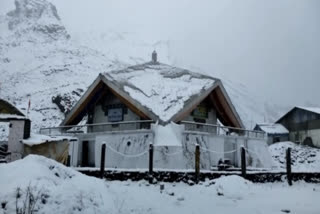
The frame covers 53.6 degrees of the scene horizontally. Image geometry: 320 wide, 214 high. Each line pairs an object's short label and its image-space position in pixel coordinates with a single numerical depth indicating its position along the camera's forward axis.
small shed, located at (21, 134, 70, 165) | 15.28
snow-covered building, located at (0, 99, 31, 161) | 15.08
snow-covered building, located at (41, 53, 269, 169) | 20.30
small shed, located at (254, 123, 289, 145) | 54.09
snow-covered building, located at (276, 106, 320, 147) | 47.97
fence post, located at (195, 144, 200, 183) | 14.37
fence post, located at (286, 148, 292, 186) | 16.69
